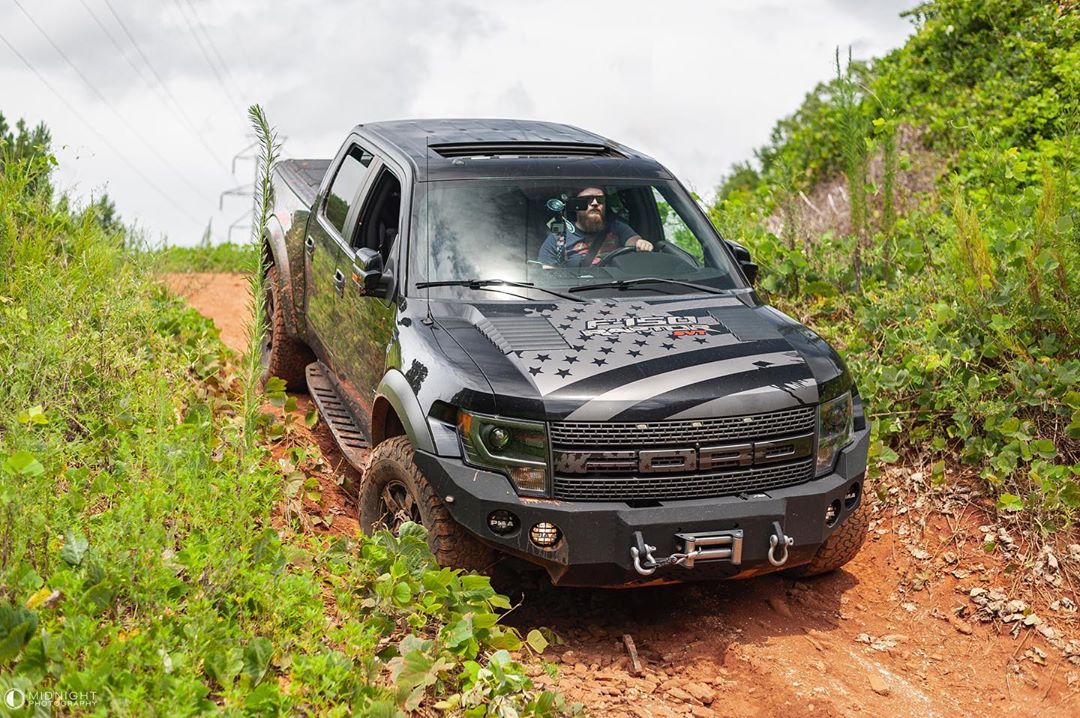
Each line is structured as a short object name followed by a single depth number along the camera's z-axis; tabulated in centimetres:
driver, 589
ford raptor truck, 478
